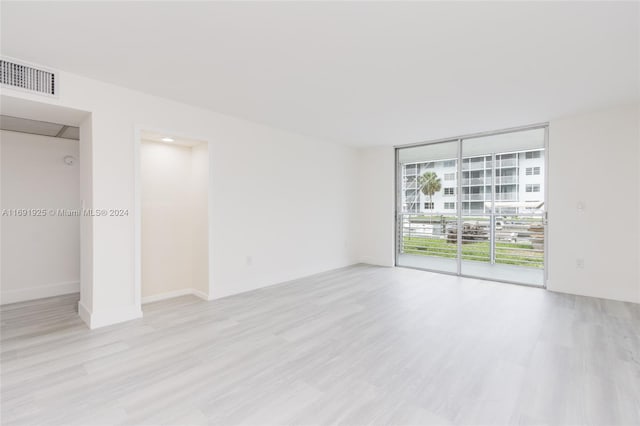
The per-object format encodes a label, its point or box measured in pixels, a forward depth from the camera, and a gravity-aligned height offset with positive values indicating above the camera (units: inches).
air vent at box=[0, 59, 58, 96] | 94.8 +42.9
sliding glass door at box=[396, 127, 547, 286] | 184.4 +3.1
